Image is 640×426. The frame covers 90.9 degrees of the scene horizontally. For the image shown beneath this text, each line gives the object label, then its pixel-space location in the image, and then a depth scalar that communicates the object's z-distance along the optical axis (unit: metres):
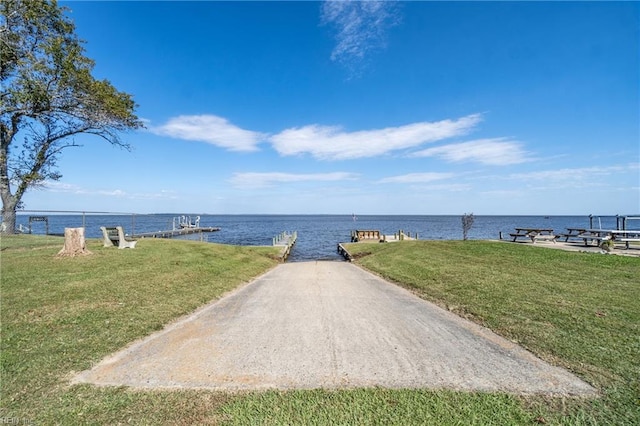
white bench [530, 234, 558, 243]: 21.79
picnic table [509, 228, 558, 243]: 21.80
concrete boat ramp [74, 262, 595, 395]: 3.71
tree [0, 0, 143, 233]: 11.48
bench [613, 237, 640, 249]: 15.26
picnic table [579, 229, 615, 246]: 16.18
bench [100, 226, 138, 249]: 12.91
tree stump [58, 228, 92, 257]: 10.24
